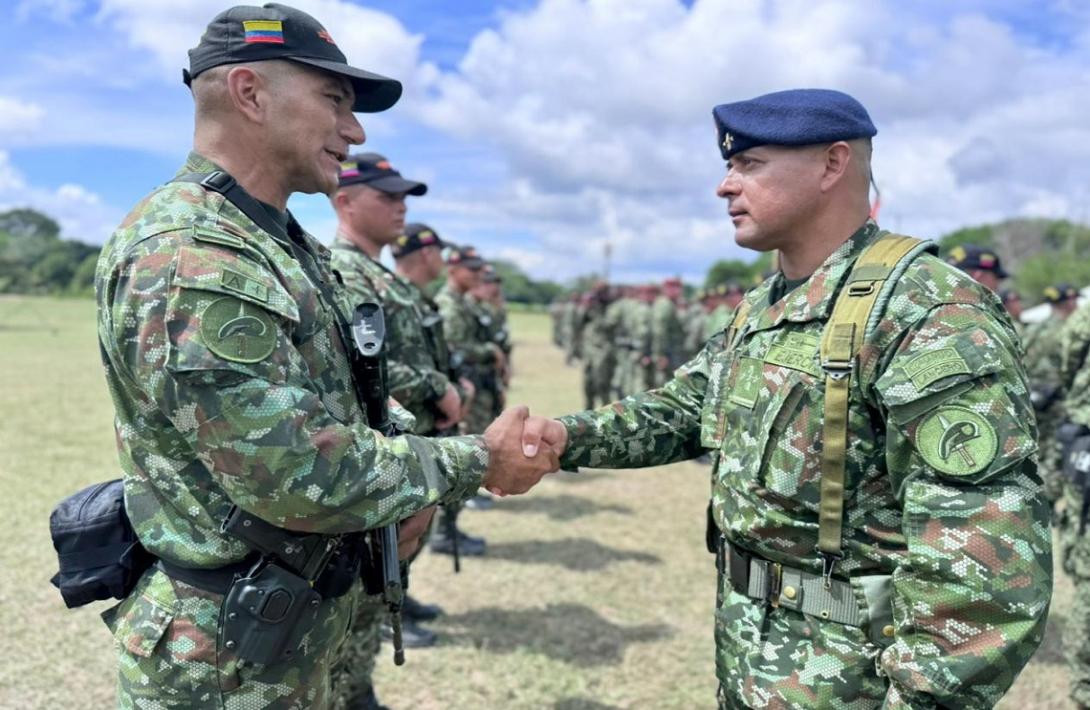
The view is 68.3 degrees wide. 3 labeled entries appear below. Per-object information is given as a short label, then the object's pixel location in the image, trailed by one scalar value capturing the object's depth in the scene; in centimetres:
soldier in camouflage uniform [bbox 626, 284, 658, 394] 1315
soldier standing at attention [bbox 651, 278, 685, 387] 1288
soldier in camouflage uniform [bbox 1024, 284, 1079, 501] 724
